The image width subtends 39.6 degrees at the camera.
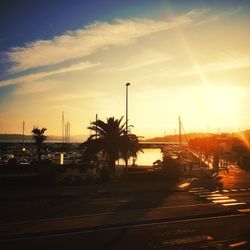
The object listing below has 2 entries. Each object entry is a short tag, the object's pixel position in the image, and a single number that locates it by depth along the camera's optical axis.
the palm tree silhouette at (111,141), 37.34
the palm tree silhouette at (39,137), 49.06
